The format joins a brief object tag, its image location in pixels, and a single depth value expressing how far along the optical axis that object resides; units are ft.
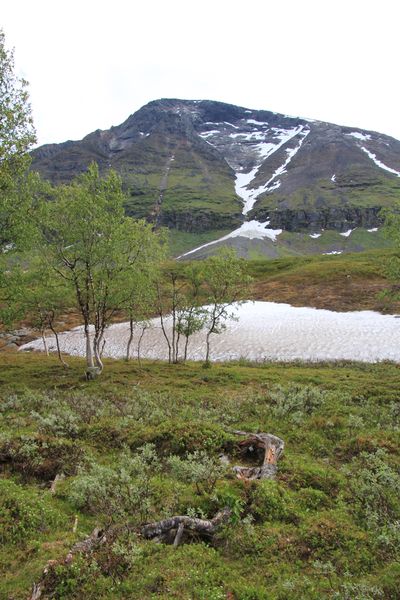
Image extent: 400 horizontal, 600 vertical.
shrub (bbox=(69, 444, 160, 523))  29.71
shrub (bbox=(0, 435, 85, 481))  37.99
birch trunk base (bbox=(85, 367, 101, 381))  96.68
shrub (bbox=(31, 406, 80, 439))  47.29
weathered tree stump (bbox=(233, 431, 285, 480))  36.78
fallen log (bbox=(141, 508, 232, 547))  28.10
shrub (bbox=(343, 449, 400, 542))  28.66
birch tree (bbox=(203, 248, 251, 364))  118.52
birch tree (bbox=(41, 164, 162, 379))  88.33
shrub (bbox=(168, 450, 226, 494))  33.47
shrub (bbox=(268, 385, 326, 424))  58.49
